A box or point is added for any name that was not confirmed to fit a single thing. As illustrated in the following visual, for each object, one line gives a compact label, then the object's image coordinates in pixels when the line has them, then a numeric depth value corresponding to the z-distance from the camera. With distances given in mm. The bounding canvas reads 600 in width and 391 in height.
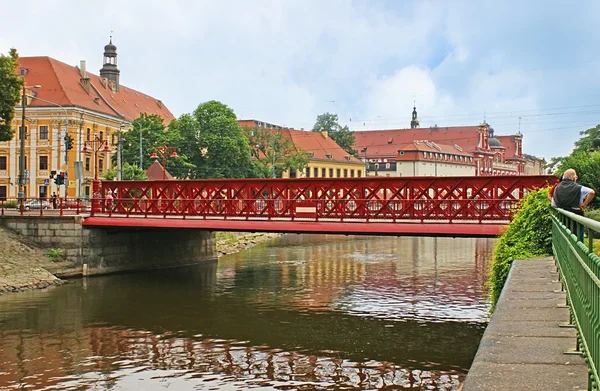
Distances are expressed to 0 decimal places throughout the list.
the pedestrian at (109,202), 36344
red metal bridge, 26812
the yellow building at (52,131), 72688
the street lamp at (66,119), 72125
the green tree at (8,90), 38219
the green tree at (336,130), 119438
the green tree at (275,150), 87812
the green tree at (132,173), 64075
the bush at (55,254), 35438
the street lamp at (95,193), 36903
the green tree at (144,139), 72438
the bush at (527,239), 16047
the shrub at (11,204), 53128
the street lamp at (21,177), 38094
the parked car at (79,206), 36906
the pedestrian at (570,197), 11406
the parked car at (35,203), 57075
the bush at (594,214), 24078
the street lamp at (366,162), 128012
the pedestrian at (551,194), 12641
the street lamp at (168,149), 68175
